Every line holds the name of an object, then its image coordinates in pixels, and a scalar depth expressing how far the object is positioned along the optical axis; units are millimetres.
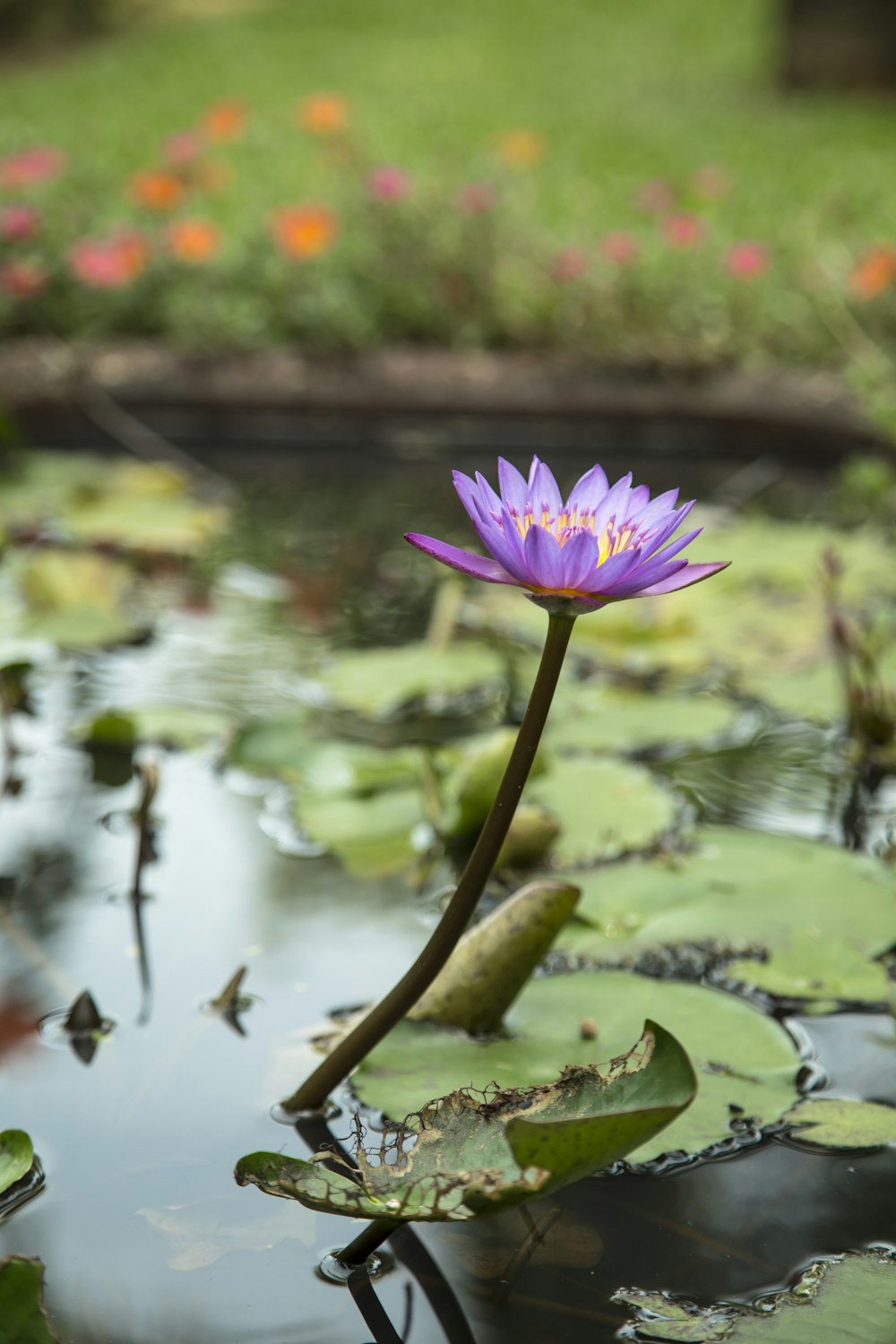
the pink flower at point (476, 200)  3498
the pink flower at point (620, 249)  3412
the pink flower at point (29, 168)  3430
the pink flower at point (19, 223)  3281
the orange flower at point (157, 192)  3467
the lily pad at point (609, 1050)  1059
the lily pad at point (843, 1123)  1060
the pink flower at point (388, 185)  3508
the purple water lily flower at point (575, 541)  766
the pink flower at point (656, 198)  3781
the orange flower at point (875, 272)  2990
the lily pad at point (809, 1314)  837
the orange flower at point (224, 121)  3477
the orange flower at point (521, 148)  3748
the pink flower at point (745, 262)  3391
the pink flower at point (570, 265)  3441
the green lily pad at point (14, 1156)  922
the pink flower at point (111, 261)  3289
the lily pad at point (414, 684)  1912
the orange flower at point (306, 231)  3383
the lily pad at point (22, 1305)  760
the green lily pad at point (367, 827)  1507
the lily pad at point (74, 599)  2145
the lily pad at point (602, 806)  1518
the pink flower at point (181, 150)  3574
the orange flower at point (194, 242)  3414
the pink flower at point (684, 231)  3561
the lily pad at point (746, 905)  1309
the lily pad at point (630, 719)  1798
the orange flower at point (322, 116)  3496
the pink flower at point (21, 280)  3232
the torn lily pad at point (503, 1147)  797
